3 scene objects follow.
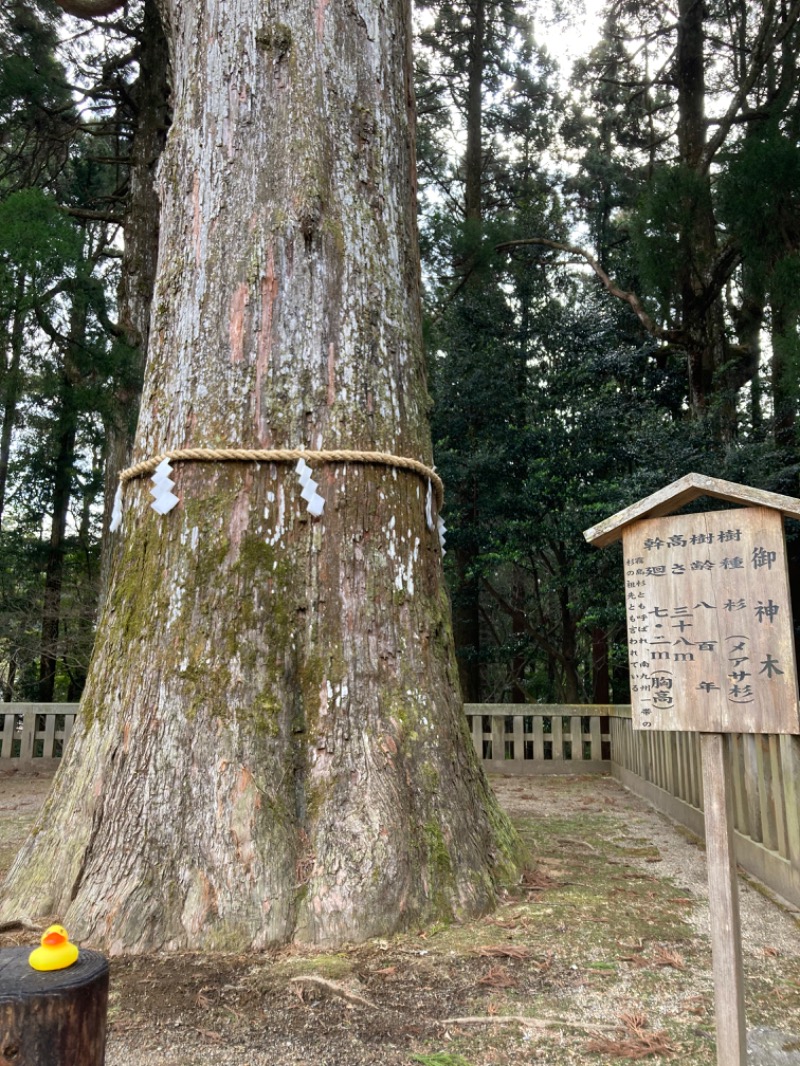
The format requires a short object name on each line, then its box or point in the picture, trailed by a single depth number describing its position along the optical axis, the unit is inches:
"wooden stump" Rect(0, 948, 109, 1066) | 52.7
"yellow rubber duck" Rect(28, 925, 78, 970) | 57.2
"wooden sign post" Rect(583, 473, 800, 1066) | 78.7
